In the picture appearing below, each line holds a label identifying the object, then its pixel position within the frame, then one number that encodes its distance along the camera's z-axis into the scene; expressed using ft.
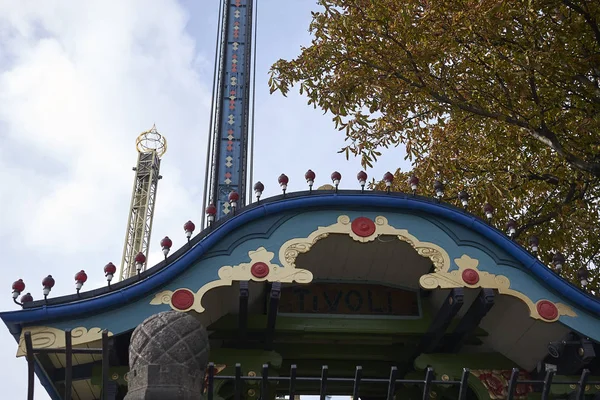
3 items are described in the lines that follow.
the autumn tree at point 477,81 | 30.78
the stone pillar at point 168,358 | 13.91
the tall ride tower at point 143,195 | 121.49
